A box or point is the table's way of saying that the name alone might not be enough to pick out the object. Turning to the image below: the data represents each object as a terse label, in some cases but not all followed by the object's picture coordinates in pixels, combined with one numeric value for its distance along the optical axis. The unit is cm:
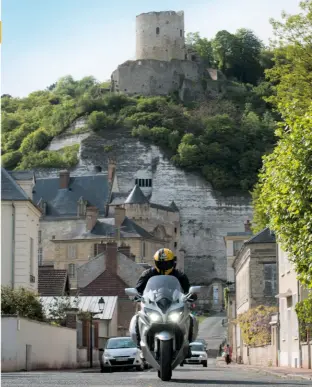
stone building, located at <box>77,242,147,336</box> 5538
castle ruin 16800
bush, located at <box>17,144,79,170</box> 15000
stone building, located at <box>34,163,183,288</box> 10981
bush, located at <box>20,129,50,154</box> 15812
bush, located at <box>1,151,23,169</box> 15650
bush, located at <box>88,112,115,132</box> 15750
